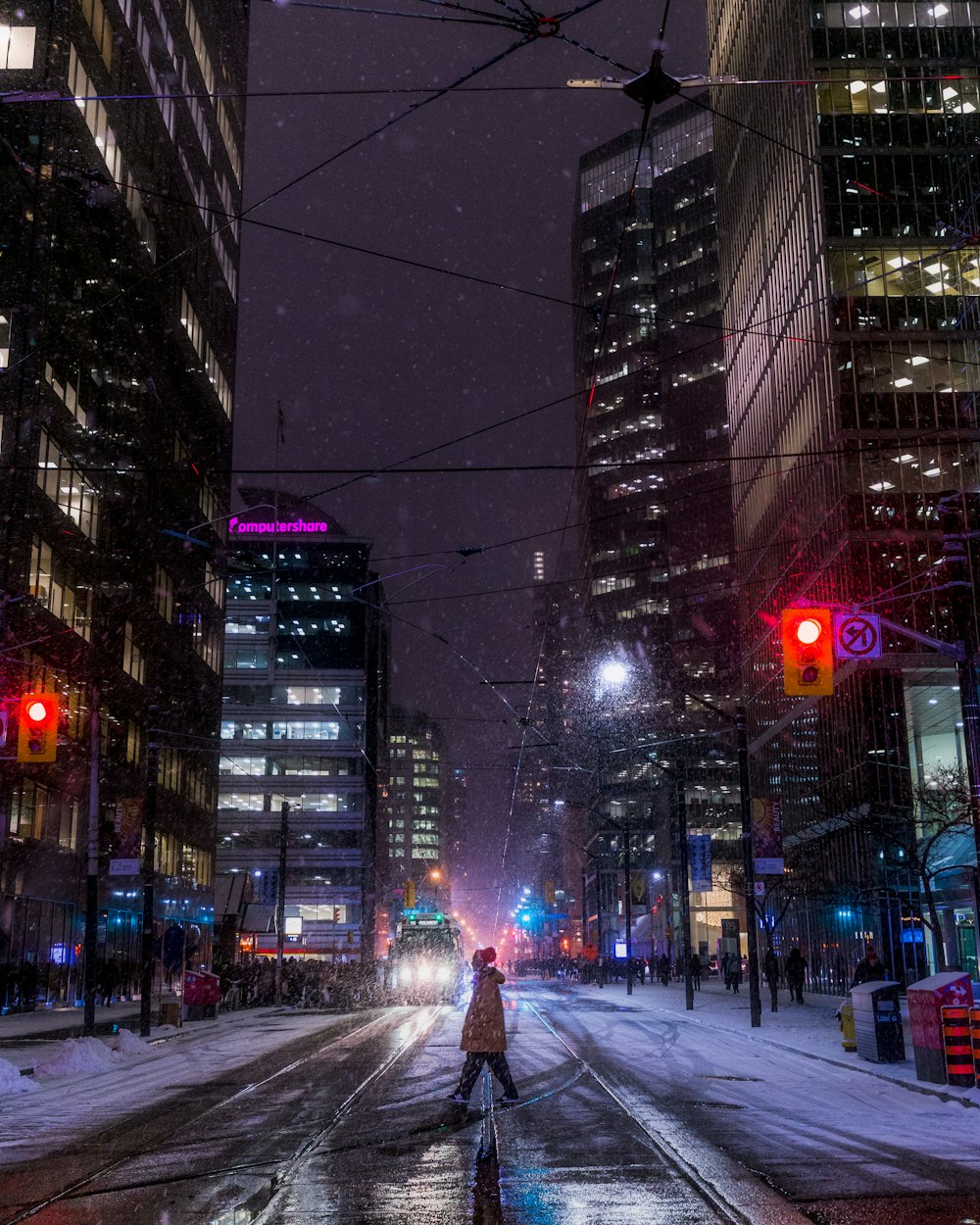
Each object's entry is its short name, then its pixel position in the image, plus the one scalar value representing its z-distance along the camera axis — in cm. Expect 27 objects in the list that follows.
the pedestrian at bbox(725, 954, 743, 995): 4997
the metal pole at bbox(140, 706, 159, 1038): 3106
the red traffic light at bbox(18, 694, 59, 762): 2394
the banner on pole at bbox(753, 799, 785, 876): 3083
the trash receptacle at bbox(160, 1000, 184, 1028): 3195
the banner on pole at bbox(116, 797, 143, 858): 3058
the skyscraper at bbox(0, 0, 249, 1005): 4150
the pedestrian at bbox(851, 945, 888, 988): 3134
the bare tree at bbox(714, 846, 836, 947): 4755
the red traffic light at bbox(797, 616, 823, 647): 1867
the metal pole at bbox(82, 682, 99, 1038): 2811
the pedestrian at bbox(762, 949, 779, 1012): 3671
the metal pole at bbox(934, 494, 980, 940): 1686
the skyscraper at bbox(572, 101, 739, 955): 13600
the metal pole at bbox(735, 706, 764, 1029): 2901
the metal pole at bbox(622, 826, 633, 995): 5462
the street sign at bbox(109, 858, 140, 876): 2922
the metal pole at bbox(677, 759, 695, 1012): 3856
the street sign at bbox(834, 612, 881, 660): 2034
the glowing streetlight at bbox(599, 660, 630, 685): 10844
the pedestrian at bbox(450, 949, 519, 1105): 1479
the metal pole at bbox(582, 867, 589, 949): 12880
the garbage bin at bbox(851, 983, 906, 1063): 1945
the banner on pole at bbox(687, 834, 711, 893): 5256
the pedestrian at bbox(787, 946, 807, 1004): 4112
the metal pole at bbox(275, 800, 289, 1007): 4612
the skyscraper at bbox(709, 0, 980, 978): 4944
